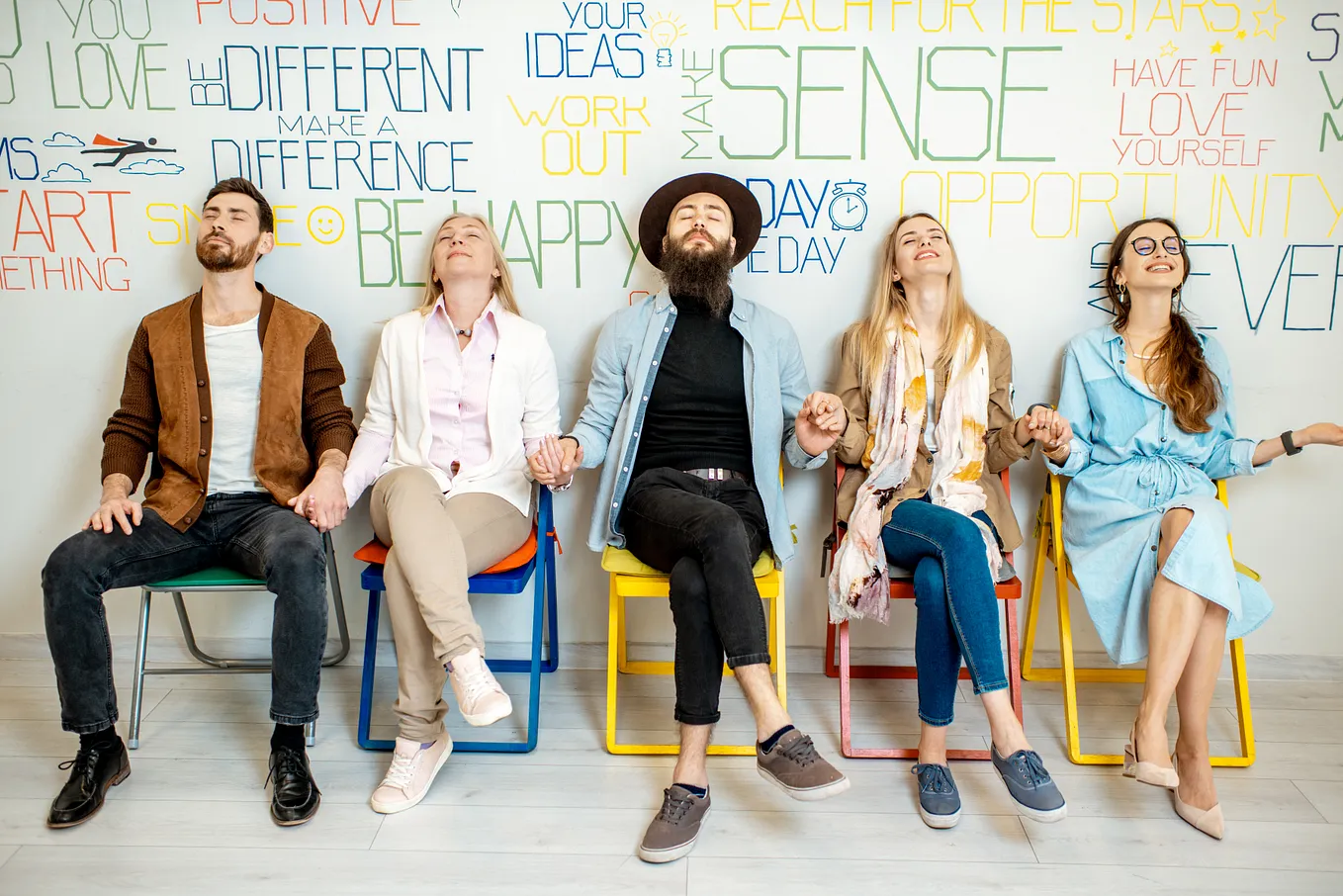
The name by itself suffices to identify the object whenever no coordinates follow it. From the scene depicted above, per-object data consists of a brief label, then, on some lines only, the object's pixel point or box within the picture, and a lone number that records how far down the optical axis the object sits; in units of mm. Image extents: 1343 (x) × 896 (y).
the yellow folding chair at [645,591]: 2488
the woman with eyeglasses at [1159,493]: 2332
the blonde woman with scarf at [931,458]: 2320
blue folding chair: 2490
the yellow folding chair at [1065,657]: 2525
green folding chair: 2484
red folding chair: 2484
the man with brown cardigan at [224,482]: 2314
